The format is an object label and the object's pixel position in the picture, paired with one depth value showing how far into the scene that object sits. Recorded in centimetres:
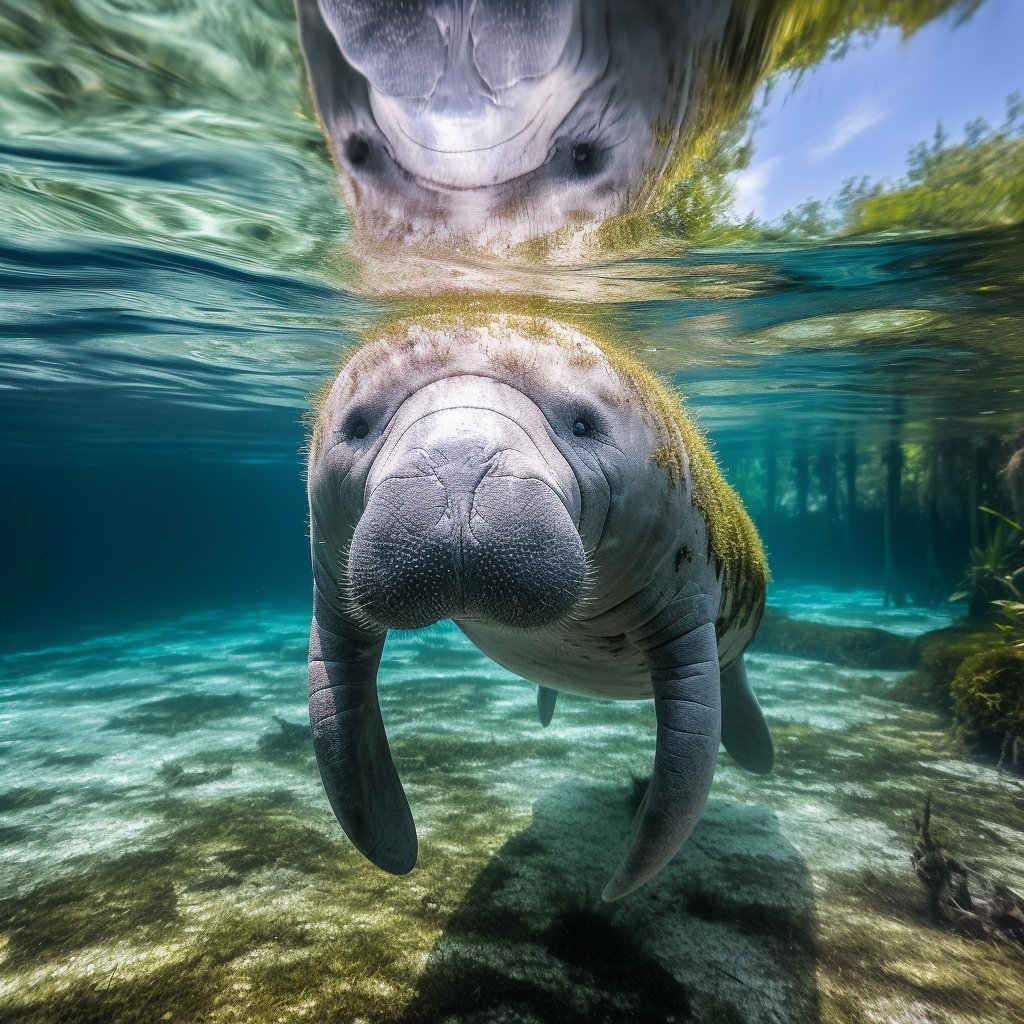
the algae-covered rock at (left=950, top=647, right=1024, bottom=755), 641
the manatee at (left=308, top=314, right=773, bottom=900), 176
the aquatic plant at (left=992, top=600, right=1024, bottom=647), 766
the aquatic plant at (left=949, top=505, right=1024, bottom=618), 1098
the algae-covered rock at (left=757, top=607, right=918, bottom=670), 1167
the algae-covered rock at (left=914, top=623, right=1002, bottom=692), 860
